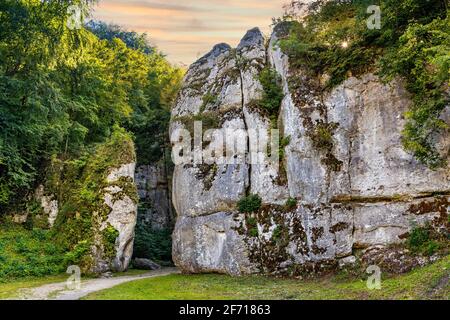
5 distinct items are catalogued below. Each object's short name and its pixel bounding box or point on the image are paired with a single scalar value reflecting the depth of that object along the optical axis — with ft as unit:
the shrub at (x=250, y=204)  71.67
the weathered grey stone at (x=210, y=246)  70.49
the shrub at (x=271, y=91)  76.33
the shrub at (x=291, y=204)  68.85
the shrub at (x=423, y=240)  57.31
